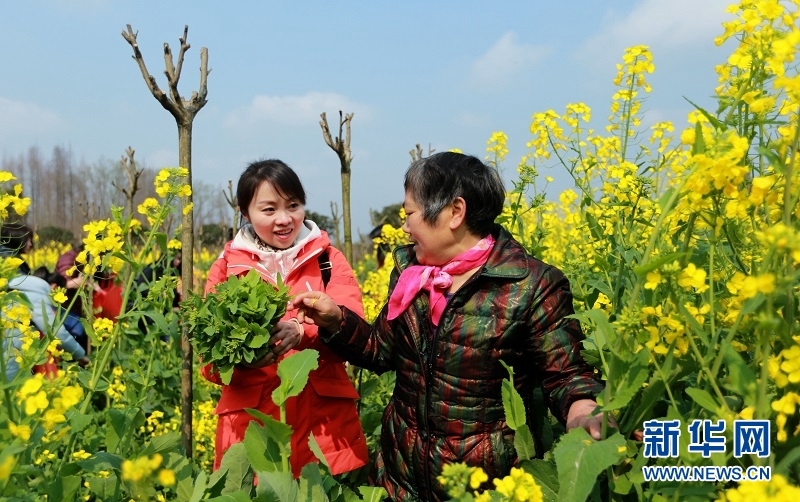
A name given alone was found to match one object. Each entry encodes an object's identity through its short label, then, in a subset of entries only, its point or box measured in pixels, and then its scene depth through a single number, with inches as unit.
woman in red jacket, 85.6
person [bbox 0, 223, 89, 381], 116.5
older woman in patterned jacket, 70.6
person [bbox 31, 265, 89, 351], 167.5
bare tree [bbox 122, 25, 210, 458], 93.2
